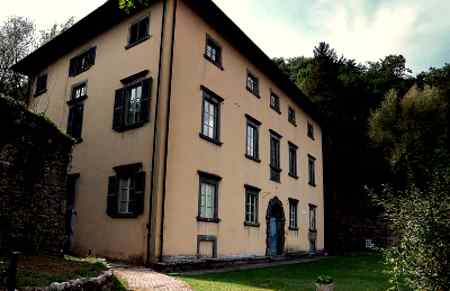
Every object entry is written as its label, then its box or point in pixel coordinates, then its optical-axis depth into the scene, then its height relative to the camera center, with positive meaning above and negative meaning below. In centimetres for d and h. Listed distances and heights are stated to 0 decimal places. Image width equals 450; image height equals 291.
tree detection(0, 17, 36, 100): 2767 +1192
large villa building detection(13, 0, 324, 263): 1313 +362
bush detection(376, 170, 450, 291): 620 +5
